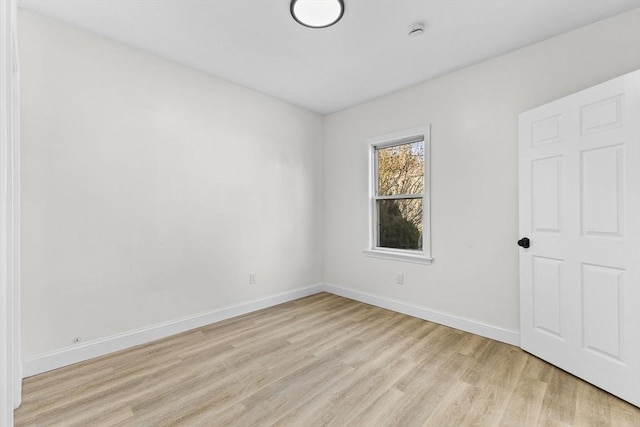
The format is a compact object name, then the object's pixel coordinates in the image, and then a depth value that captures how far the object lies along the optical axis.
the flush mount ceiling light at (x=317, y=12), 2.05
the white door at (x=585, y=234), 1.86
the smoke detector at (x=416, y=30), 2.31
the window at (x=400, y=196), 3.34
